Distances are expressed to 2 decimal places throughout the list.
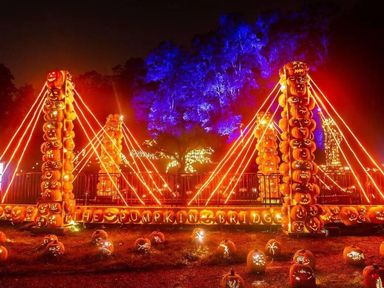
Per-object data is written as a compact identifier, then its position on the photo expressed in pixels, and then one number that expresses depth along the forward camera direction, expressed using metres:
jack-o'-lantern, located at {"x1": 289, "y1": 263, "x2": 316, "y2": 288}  6.20
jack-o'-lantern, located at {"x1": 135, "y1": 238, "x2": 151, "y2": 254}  8.70
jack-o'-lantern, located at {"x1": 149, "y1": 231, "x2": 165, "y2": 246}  9.67
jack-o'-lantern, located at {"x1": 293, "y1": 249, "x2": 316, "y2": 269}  7.01
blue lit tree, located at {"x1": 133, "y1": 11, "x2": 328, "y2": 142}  20.58
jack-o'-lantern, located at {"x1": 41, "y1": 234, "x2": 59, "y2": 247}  8.87
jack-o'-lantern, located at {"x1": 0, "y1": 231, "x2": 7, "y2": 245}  9.39
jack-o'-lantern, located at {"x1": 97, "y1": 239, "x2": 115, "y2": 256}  8.39
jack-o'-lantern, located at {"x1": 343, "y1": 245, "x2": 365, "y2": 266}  7.57
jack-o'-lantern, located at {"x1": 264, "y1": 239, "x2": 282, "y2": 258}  8.40
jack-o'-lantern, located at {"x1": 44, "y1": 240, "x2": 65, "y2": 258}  8.16
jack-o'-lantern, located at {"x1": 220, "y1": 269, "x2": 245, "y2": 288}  6.04
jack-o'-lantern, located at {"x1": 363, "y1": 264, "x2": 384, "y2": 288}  5.92
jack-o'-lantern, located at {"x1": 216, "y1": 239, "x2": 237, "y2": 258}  8.30
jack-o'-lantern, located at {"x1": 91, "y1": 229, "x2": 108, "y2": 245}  9.35
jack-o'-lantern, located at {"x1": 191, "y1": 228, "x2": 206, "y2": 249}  9.69
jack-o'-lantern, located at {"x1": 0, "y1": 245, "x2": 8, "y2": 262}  7.94
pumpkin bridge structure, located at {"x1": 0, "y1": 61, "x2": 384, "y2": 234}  10.92
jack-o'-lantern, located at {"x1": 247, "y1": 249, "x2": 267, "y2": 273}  7.21
